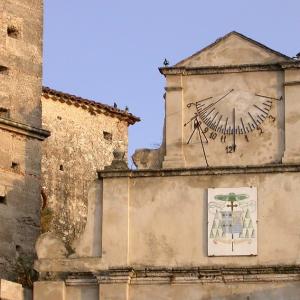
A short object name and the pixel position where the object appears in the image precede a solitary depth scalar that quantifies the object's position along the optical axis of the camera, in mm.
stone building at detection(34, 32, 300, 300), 30938
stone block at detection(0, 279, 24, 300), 31391
